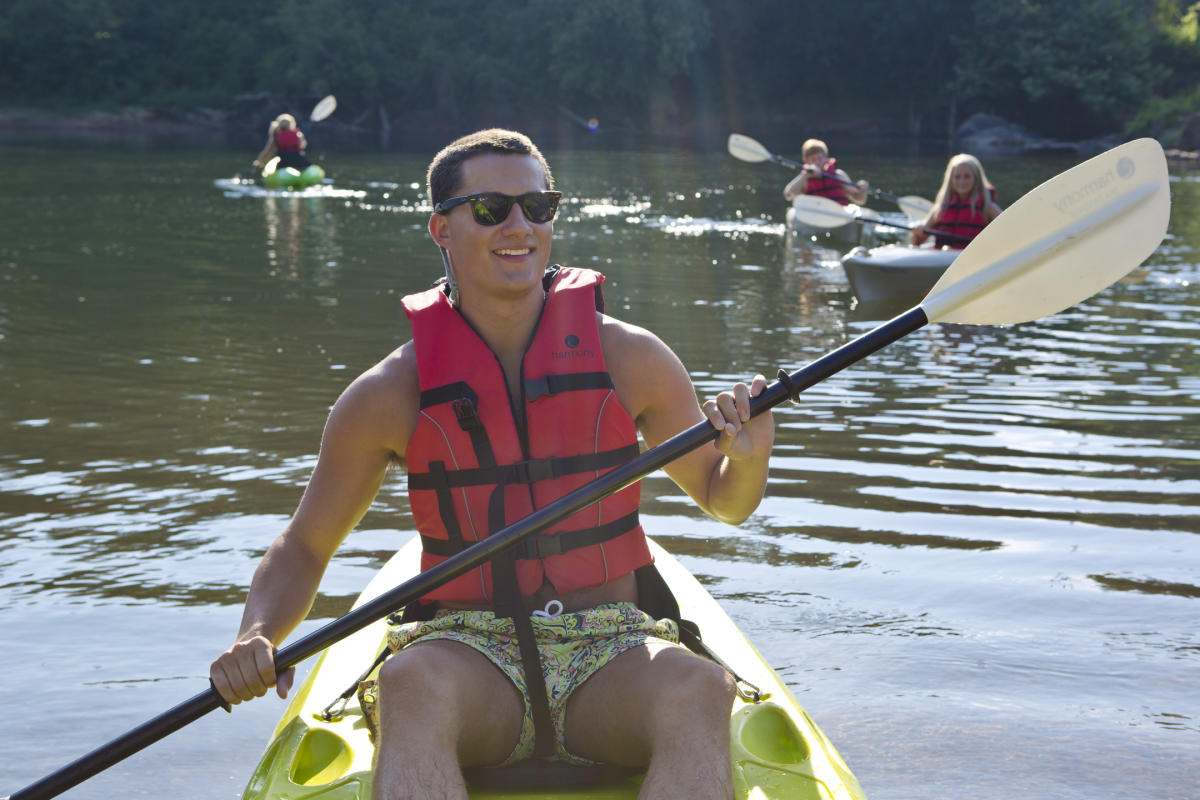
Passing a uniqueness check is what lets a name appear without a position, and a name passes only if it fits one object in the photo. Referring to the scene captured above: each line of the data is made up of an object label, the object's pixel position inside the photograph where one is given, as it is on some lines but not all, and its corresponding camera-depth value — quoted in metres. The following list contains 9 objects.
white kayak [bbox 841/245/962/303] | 9.20
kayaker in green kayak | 17.44
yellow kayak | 2.12
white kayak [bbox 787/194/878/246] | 13.13
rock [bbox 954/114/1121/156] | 33.16
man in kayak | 2.09
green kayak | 17.64
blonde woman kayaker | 9.37
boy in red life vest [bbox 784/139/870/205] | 12.97
